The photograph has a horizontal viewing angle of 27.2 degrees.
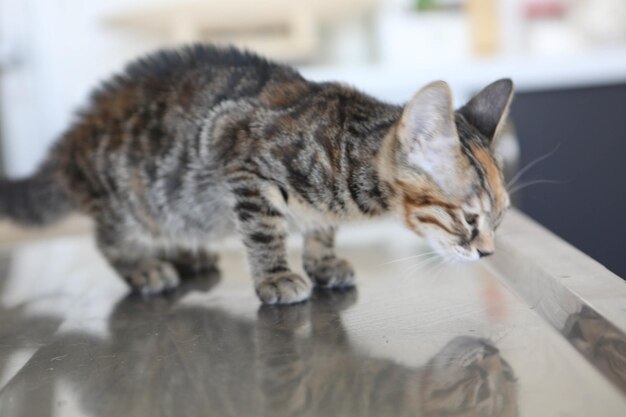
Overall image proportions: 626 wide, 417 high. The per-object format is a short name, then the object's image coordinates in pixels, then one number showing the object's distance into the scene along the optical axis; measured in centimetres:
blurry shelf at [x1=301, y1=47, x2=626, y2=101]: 109
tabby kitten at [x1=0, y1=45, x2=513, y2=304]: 65
